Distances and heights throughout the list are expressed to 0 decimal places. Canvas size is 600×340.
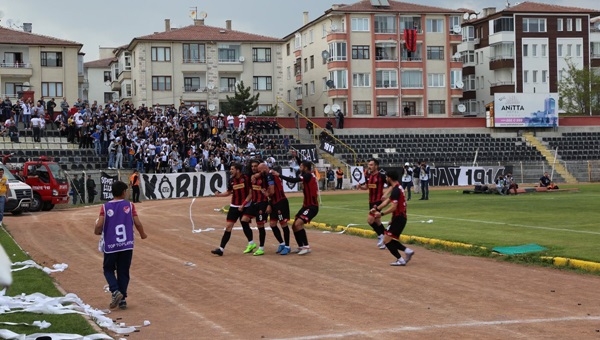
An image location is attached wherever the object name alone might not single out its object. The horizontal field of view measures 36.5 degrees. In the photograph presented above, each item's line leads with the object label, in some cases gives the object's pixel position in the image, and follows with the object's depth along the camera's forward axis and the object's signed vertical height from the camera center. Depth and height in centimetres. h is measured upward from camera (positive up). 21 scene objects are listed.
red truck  3909 -78
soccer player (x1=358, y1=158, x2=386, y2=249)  2094 -57
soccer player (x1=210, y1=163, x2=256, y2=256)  1898 -78
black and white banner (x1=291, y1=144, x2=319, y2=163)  5969 +59
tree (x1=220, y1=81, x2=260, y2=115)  8288 +545
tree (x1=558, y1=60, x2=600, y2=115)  9150 +660
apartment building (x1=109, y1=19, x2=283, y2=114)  8469 +906
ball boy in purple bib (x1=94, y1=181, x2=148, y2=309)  1252 -105
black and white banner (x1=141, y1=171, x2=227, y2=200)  4903 -123
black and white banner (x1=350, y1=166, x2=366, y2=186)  5719 -95
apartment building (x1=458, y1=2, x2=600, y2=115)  9381 +1132
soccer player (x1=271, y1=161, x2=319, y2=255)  1909 -95
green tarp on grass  1764 -183
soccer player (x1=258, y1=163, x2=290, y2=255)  1895 -101
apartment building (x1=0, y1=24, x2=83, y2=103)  7612 +828
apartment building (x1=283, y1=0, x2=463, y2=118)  8488 +935
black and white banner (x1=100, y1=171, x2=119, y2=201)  4647 -106
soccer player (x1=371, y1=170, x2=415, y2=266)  1675 -126
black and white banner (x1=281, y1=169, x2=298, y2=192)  5444 -156
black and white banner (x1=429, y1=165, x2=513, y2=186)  5925 -112
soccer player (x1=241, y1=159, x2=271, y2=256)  1894 -88
